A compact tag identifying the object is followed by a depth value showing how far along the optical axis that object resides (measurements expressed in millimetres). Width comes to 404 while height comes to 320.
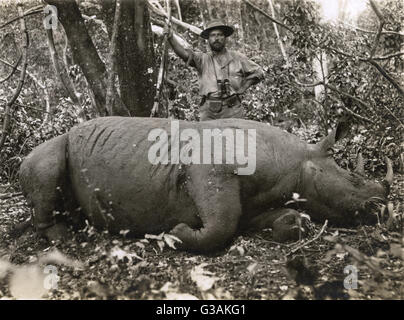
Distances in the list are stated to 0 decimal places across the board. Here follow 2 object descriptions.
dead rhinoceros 4359
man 6219
